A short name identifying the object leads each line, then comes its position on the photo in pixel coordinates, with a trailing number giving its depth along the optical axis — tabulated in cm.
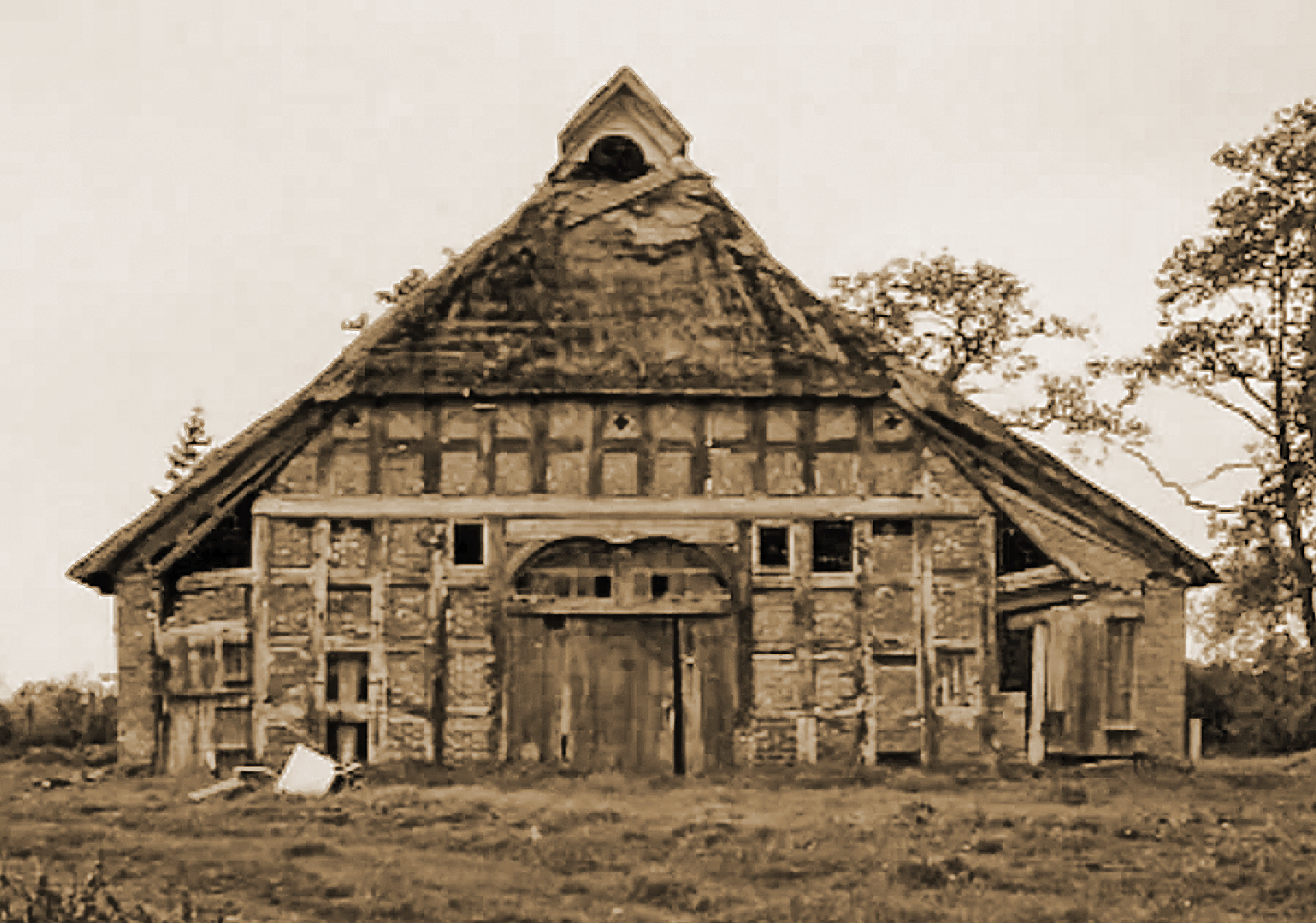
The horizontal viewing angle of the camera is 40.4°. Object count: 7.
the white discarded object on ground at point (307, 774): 2009
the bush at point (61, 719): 2708
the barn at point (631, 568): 2161
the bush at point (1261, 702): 2703
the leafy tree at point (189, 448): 3900
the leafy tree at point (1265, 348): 3091
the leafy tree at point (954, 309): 3706
